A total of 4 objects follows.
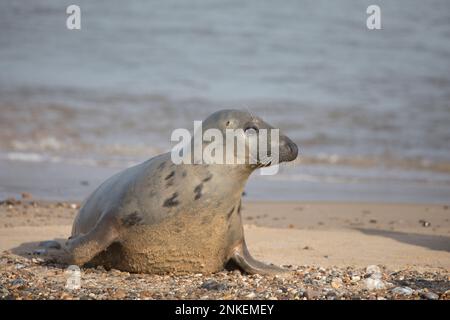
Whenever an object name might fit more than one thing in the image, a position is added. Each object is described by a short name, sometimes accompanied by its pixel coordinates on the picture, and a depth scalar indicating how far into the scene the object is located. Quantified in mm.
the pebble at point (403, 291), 9898
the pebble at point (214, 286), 9961
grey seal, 10766
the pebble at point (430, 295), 9678
